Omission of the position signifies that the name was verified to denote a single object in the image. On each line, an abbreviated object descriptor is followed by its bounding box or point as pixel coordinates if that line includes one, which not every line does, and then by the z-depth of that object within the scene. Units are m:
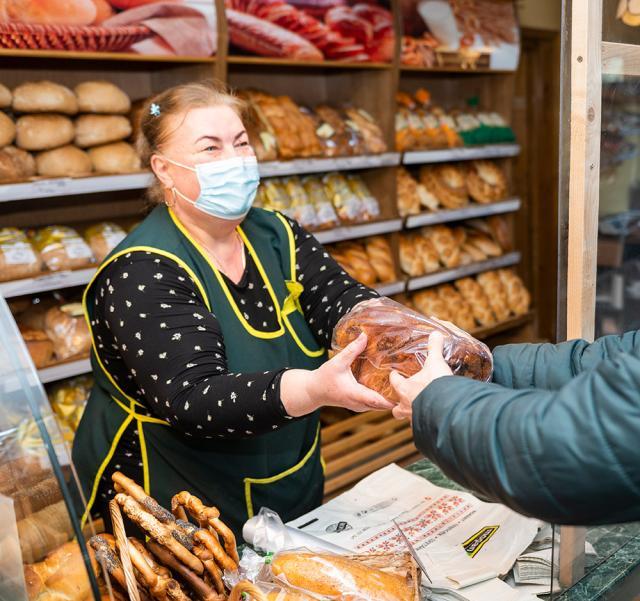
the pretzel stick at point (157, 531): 1.17
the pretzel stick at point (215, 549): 1.20
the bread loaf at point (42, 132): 2.68
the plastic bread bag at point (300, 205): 3.51
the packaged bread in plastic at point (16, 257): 2.56
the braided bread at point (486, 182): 4.57
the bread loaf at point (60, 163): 2.72
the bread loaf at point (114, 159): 2.87
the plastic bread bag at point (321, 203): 3.62
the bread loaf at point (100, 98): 2.87
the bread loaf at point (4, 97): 2.62
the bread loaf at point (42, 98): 2.68
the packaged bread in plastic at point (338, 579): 1.14
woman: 1.60
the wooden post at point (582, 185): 1.23
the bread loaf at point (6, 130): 2.59
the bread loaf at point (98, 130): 2.87
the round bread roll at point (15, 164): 2.56
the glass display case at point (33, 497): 0.93
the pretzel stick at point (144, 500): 1.25
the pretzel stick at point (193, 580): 1.19
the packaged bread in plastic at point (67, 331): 2.75
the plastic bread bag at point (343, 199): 3.77
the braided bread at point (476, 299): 4.50
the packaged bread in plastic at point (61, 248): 2.71
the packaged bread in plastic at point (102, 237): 2.90
